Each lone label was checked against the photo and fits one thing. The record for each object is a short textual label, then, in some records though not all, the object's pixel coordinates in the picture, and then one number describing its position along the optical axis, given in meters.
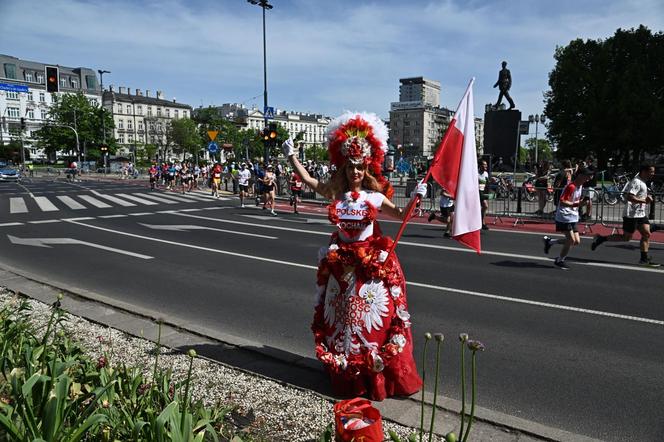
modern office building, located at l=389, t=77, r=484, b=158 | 175.12
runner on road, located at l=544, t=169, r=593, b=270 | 9.28
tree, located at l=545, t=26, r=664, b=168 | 40.84
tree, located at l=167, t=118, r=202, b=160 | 99.69
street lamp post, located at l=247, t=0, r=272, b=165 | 26.81
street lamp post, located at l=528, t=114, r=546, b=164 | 50.22
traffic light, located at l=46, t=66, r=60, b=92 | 24.96
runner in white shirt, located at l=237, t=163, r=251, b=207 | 22.33
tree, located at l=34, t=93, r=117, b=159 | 77.25
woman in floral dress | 3.83
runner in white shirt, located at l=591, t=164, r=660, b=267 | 9.48
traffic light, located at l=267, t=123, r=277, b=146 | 23.80
